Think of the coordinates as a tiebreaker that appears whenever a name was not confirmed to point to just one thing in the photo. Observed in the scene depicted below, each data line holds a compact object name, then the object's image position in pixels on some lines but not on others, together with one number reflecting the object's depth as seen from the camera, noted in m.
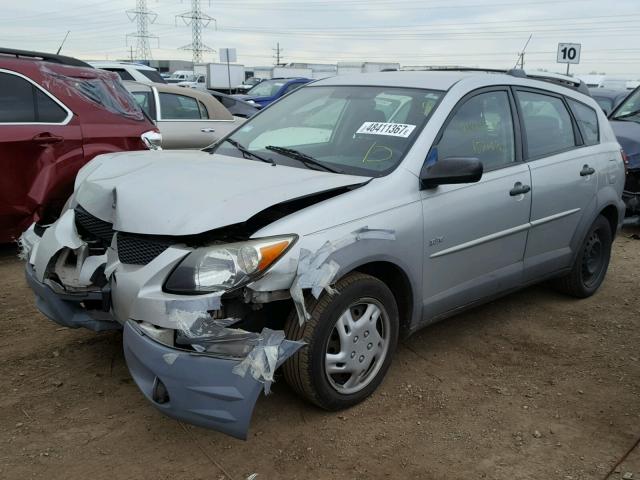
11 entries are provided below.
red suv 5.37
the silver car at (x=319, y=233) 2.69
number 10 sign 16.48
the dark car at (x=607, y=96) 12.53
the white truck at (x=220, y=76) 29.88
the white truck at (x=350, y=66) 41.47
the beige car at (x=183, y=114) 8.62
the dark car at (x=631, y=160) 7.48
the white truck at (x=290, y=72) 36.84
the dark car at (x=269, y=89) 16.36
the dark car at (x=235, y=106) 11.94
